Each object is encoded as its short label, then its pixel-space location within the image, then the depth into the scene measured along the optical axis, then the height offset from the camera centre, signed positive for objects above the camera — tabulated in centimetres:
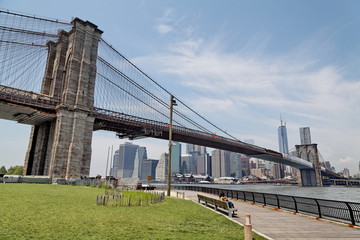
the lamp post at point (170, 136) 2152 +355
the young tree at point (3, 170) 9599 +39
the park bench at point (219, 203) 1242 -170
